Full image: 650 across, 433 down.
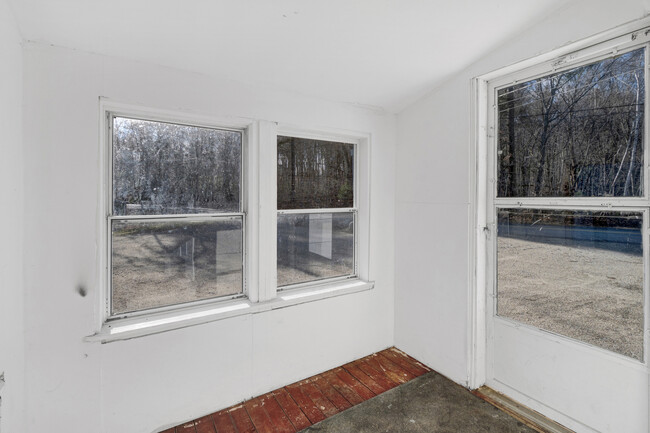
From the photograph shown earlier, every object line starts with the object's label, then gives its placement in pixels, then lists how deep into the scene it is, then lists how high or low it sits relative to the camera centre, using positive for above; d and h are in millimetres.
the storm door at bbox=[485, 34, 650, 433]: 1699 -131
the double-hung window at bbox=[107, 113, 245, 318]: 1952 +2
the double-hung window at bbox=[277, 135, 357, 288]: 2539 +45
